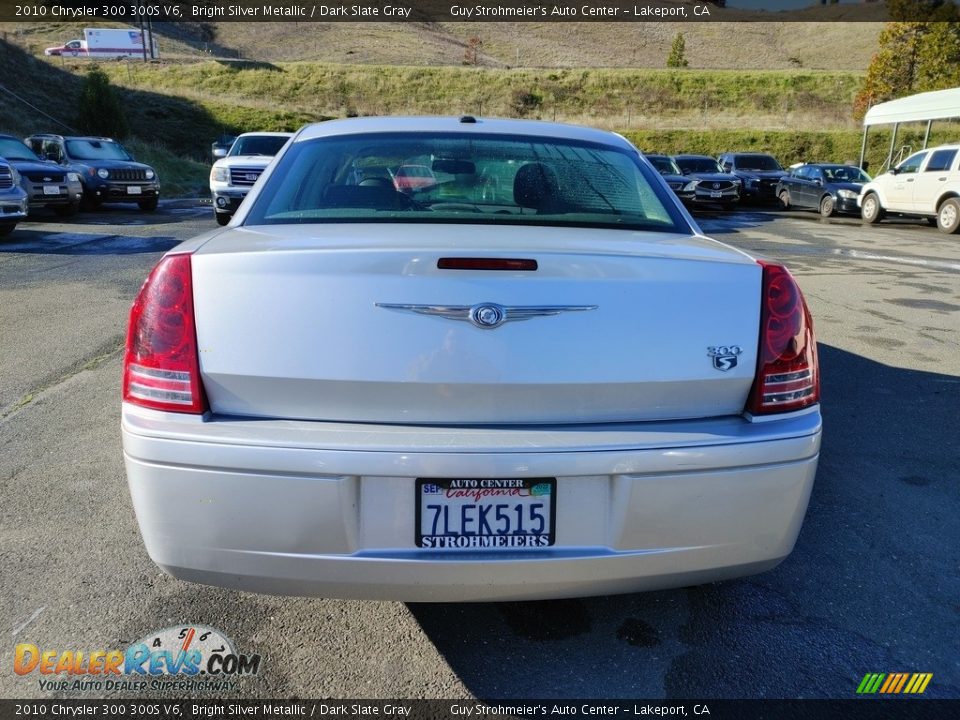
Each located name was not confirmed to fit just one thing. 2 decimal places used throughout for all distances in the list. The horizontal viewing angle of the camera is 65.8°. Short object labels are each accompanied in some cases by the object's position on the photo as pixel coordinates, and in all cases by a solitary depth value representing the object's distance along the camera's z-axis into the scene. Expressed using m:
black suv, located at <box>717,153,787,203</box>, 22.66
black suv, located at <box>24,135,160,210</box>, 16.69
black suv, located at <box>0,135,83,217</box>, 14.06
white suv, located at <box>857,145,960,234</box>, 15.45
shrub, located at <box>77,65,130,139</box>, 27.81
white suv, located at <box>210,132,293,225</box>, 13.34
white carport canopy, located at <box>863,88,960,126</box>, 19.47
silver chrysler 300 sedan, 1.88
